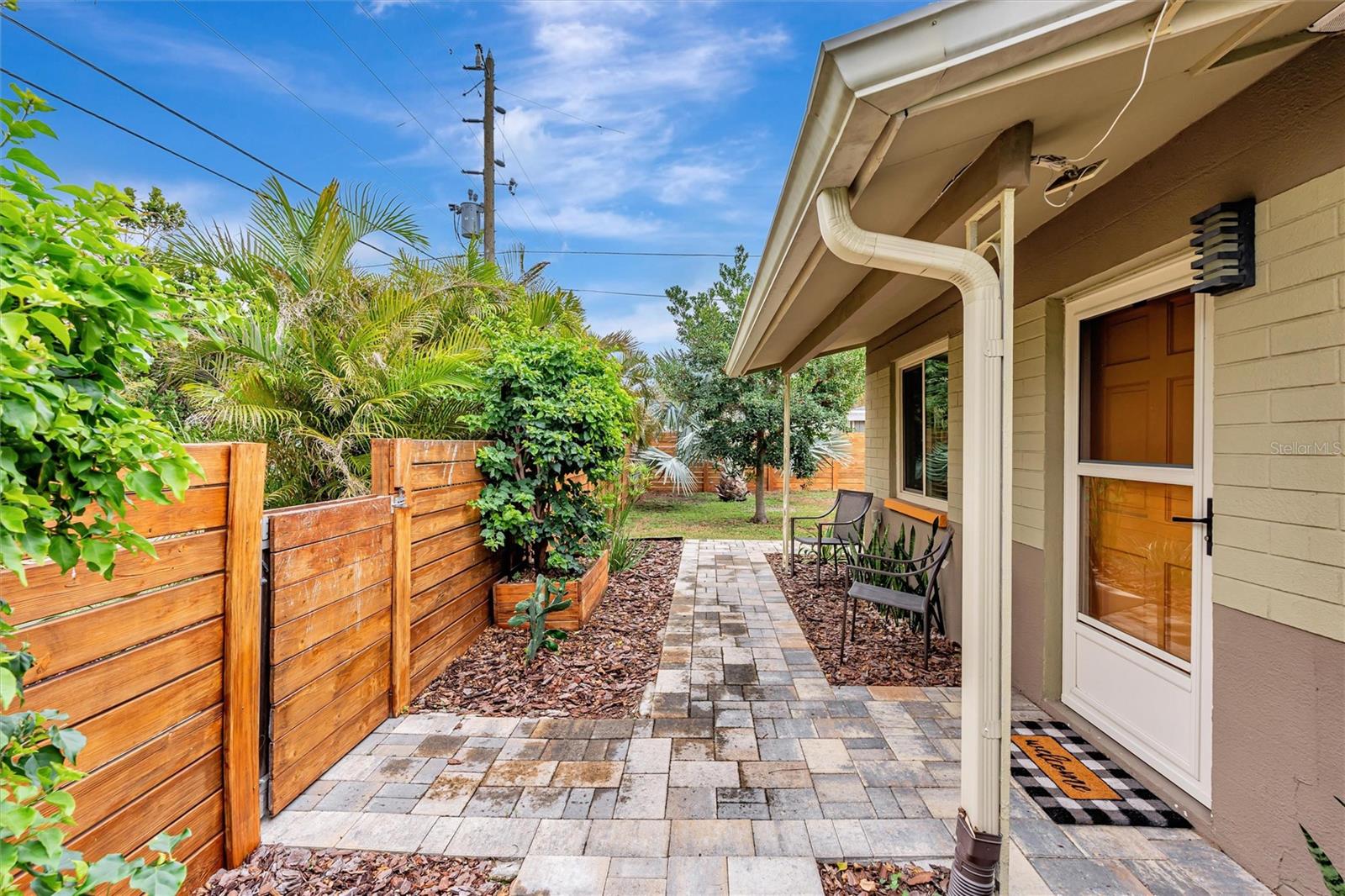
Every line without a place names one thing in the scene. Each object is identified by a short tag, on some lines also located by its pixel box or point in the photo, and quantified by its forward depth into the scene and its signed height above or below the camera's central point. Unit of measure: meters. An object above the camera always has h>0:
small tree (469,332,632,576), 4.01 +0.05
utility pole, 9.49 +5.11
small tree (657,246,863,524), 9.52 +0.93
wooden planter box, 4.14 -1.07
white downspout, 1.71 -0.17
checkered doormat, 2.08 -1.27
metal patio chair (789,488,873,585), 5.42 -0.70
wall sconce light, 1.78 +0.67
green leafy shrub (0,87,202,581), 0.78 +0.12
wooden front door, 2.15 -0.31
